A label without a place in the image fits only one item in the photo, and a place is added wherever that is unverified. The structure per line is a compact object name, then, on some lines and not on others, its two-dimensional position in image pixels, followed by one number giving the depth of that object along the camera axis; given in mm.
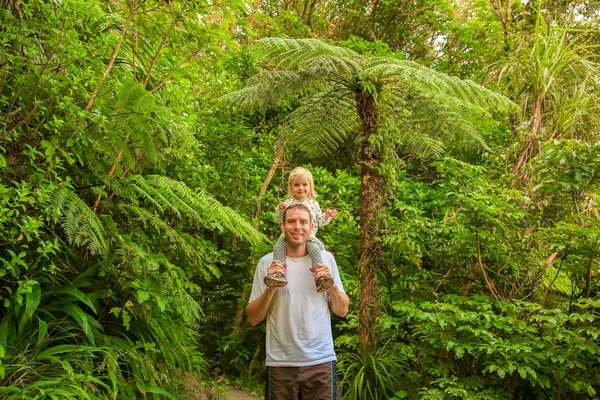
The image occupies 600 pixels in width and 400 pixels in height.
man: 2184
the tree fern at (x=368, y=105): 4328
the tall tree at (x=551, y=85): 5242
